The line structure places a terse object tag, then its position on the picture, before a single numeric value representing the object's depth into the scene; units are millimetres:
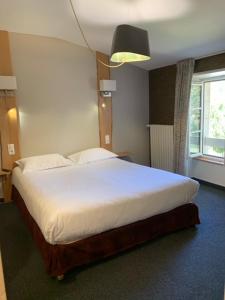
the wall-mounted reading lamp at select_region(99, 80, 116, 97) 4058
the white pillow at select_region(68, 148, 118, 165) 3830
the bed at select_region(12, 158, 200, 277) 2018
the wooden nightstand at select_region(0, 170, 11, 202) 3662
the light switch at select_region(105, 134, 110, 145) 4396
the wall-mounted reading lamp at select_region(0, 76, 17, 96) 3309
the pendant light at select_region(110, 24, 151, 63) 2180
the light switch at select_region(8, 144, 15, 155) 3615
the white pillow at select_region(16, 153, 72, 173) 3402
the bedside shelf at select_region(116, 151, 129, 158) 4518
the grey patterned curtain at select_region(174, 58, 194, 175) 3848
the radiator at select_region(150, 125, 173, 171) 4371
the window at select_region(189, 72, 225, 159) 4098
